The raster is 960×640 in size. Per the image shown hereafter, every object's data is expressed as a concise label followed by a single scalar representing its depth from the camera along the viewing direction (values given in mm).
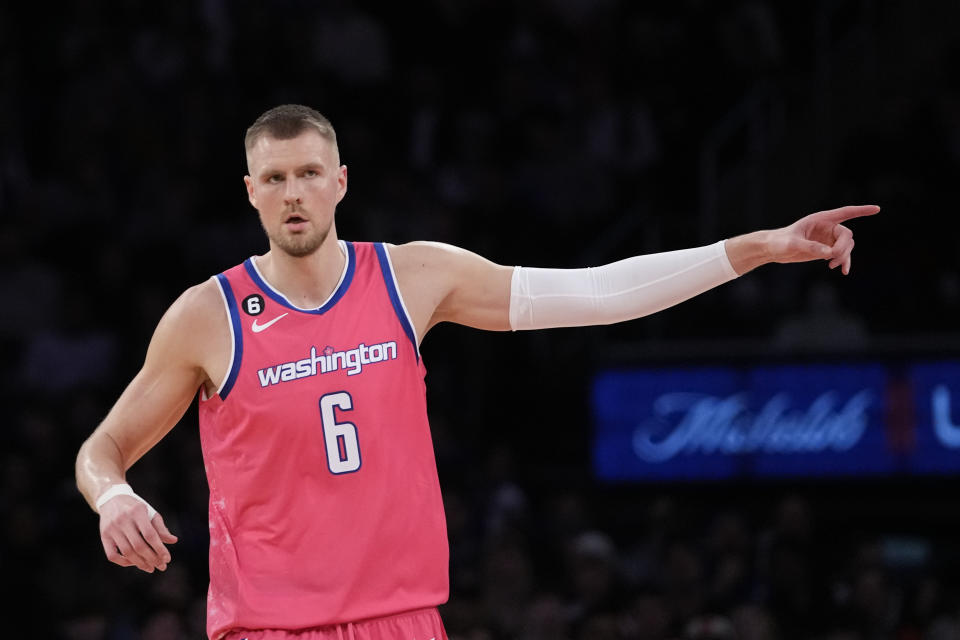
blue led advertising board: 19078
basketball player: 8344
